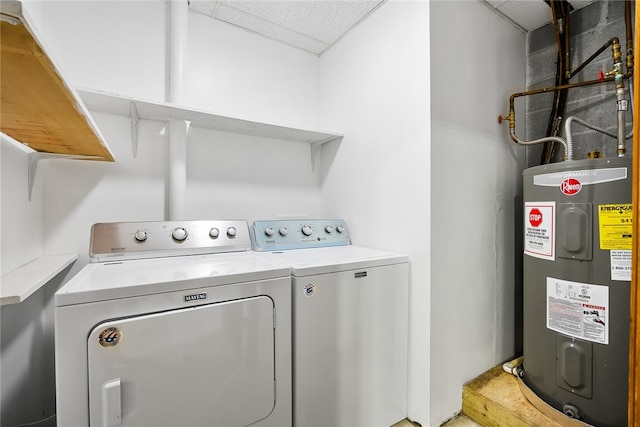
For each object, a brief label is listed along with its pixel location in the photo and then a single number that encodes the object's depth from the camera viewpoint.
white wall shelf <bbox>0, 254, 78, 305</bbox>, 0.80
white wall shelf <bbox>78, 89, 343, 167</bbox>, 1.35
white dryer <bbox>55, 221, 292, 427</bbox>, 0.86
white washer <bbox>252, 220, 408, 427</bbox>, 1.21
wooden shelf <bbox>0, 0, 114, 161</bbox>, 0.49
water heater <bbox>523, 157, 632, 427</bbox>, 1.15
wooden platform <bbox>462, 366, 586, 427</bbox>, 1.28
